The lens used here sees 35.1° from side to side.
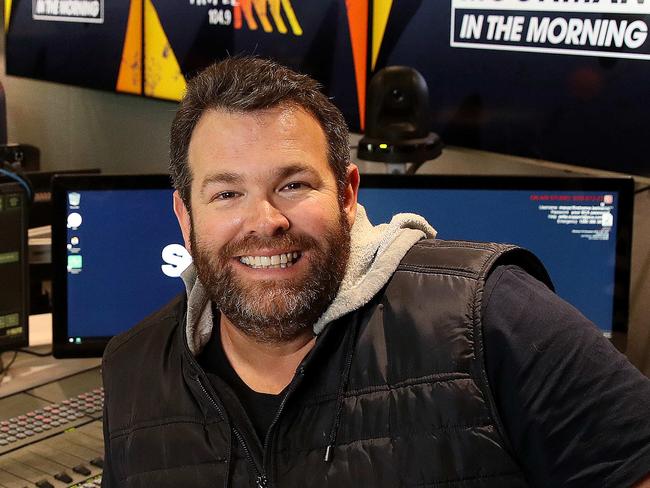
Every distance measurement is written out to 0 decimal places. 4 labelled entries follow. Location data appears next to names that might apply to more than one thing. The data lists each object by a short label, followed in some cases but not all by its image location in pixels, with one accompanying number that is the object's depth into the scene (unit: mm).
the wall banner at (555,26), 2424
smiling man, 1204
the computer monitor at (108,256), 2199
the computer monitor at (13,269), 2270
